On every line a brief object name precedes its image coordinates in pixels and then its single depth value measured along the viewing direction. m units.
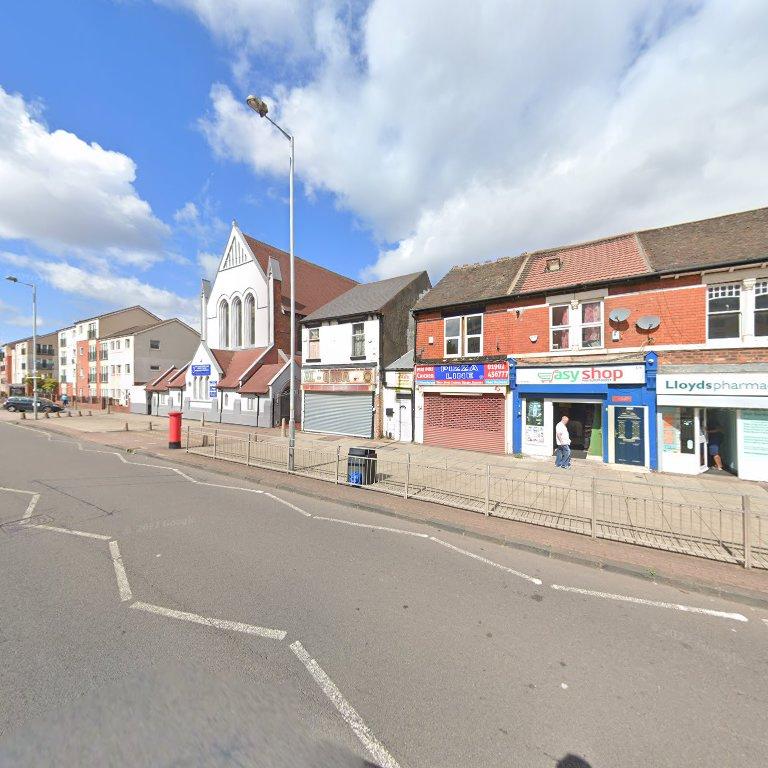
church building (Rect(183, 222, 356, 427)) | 24.12
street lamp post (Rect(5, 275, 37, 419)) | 27.22
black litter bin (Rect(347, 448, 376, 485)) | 9.38
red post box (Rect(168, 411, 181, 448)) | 15.23
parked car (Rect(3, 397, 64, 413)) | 36.03
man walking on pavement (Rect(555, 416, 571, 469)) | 11.79
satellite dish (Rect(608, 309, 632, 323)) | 11.88
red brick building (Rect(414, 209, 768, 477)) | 10.44
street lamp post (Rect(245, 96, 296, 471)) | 9.25
